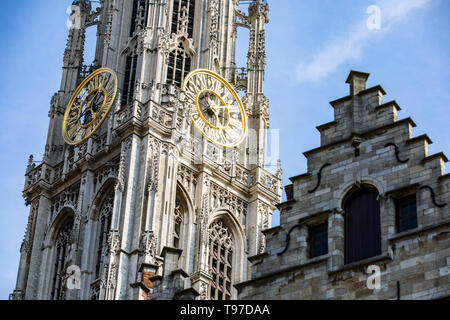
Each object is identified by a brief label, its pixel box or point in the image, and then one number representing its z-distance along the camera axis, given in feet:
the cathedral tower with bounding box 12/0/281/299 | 178.91
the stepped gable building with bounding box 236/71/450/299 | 69.10
